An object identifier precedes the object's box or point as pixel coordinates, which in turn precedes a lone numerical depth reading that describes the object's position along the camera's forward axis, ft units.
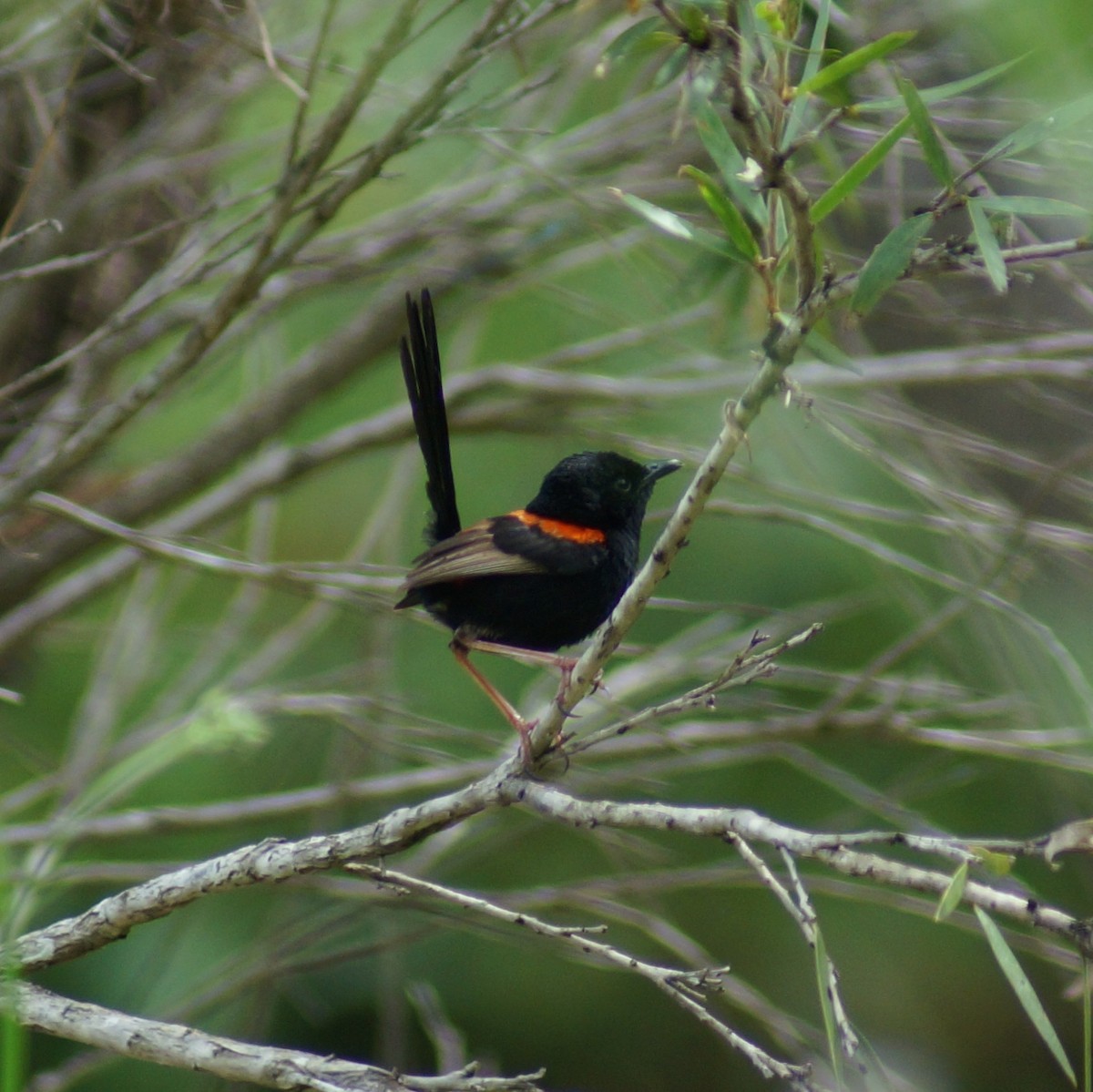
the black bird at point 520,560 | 14.67
